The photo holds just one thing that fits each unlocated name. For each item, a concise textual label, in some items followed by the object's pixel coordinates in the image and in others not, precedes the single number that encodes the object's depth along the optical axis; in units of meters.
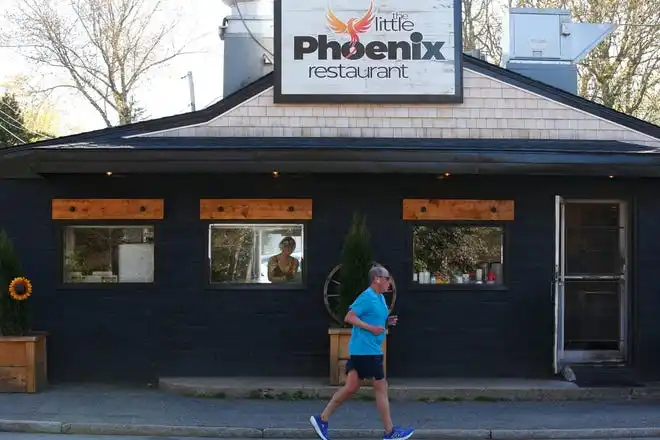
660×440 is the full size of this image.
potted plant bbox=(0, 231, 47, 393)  10.47
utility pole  28.49
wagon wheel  11.27
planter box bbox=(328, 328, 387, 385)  10.58
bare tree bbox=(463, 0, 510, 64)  27.97
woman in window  11.51
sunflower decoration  10.46
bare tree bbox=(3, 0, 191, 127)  29.98
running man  7.91
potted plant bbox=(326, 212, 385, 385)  10.55
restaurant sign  11.45
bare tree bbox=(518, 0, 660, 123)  25.84
